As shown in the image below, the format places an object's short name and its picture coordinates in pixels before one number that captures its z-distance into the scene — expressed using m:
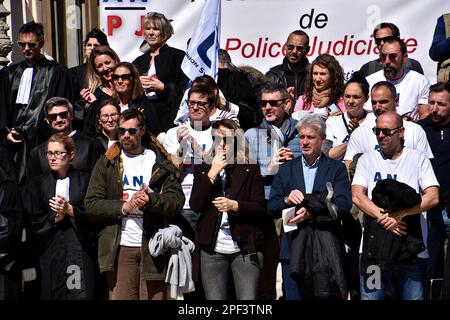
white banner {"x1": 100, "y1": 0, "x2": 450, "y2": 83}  14.50
